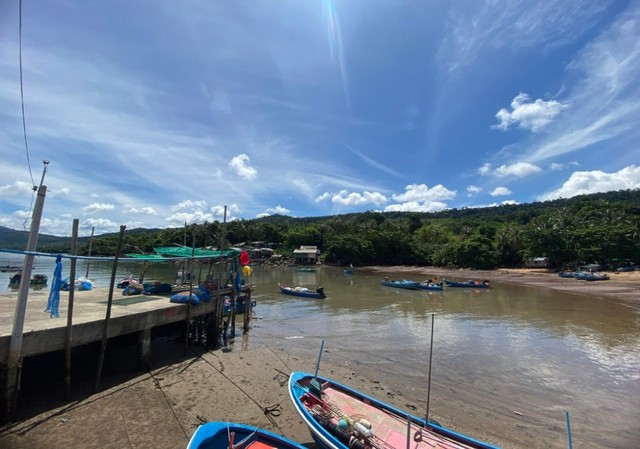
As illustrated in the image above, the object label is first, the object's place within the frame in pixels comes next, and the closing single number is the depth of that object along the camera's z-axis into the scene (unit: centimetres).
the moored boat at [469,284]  5006
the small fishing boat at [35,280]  4000
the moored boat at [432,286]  4700
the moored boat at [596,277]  5472
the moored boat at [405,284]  4766
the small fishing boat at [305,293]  3722
